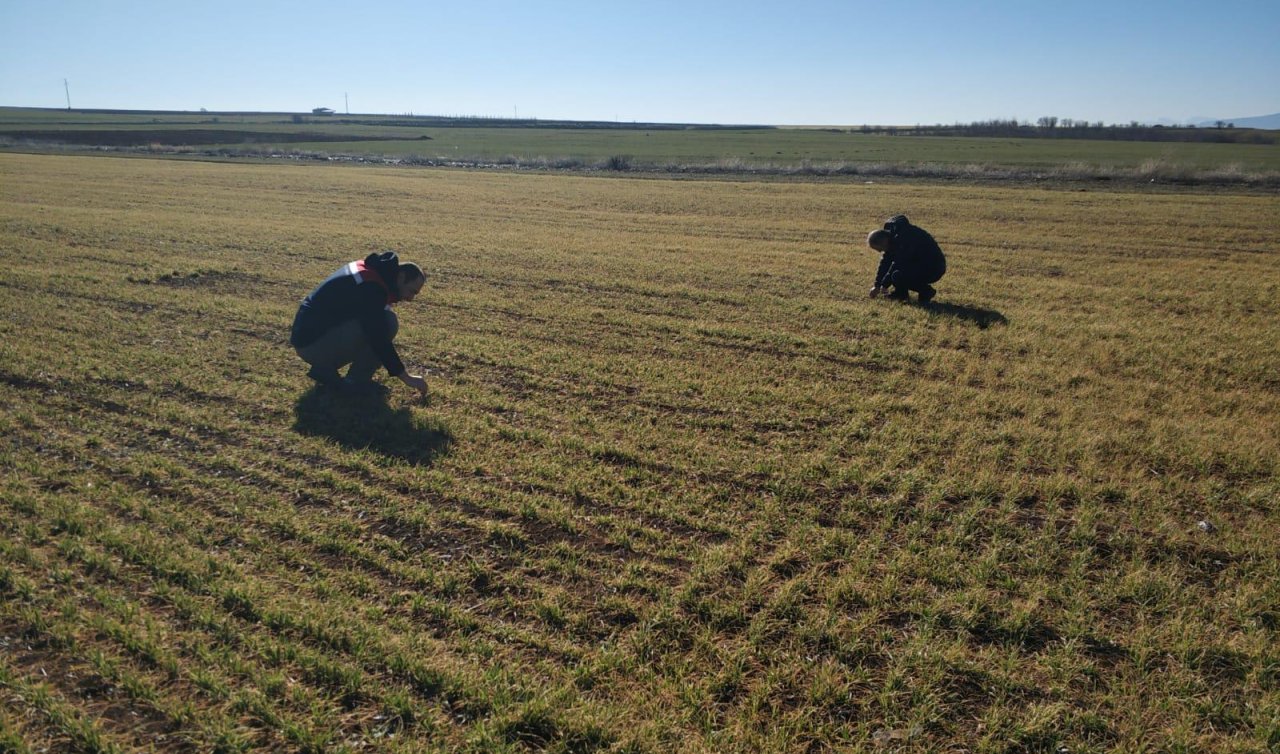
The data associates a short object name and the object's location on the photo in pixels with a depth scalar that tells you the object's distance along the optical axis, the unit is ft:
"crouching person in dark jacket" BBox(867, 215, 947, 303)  36.88
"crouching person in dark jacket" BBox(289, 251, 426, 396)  22.39
